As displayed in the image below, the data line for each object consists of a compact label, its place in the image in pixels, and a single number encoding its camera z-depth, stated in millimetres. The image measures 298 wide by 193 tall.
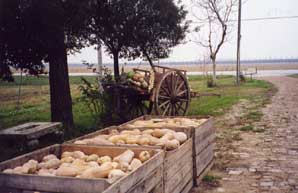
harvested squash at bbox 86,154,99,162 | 4602
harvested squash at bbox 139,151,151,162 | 4496
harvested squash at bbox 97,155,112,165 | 4469
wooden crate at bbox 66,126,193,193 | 4711
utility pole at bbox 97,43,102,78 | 14922
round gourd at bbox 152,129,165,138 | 5753
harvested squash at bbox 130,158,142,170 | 4176
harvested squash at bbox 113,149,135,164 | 4370
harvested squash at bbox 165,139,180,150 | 5098
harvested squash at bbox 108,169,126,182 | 3702
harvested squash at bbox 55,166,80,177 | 3986
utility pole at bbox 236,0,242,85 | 28475
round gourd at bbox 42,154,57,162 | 4613
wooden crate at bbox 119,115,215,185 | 5836
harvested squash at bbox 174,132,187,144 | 5492
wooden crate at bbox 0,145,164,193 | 3572
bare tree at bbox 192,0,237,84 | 29828
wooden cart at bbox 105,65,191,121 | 9961
